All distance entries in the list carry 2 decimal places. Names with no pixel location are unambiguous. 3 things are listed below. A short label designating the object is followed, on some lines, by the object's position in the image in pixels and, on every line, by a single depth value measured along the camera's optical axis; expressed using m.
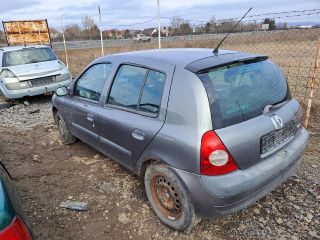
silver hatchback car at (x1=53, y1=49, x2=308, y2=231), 2.48
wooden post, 4.80
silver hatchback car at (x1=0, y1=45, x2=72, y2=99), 8.06
